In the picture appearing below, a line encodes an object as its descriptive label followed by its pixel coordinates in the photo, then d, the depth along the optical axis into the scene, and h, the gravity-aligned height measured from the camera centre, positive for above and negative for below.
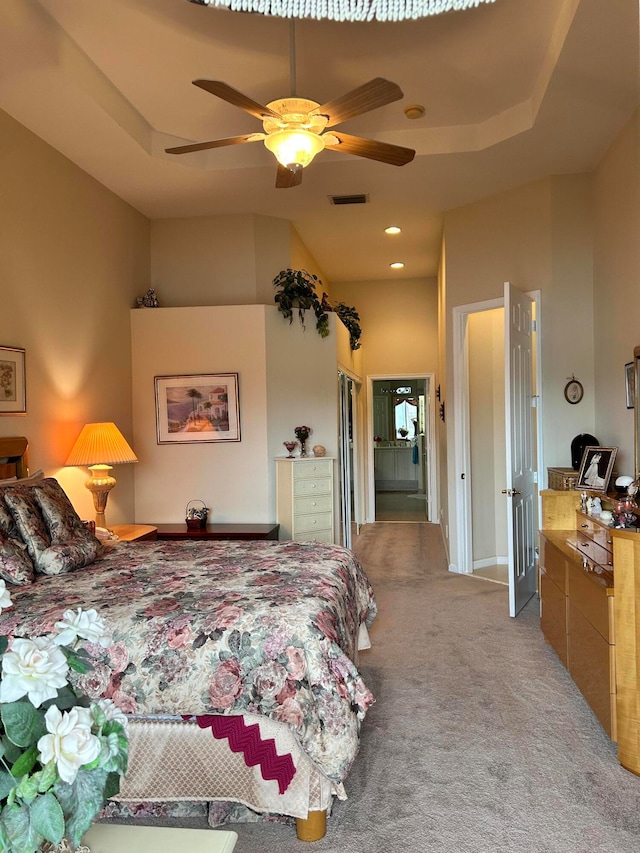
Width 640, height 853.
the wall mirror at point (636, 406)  3.48 +0.07
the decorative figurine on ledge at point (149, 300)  5.24 +1.09
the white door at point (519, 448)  4.18 -0.20
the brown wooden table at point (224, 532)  4.72 -0.83
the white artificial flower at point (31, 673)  0.87 -0.35
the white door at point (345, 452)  6.18 -0.30
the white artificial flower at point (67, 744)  0.87 -0.45
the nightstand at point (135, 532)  4.11 -0.73
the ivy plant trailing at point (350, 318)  6.02 +1.07
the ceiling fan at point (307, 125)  2.62 +1.41
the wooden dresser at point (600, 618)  2.45 -0.92
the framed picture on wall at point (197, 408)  5.23 +0.15
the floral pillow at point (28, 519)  2.73 -0.41
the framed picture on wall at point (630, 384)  3.68 +0.21
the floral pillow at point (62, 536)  2.77 -0.52
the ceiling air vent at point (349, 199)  5.13 +1.90
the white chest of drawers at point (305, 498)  5.12 -0.63
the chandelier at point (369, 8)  1.05 +0.72
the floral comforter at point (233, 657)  2.01 -0.78
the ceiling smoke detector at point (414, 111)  3.95 +2.04
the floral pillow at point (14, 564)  2.55 -0.57
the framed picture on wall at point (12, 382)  3.44 +0.27
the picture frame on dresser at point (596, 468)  3.82 -0.32
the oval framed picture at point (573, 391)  4.62 +0.21
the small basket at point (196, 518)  5.00 -0.75
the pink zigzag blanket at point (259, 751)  2.07 -1.11
